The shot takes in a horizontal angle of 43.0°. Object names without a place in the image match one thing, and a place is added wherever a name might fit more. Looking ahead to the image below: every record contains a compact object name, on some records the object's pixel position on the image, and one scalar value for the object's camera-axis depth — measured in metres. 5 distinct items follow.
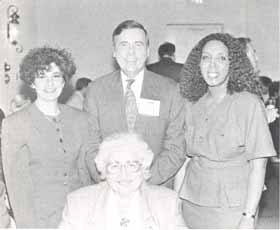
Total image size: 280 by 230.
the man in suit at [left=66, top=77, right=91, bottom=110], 2.98
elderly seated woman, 1.24
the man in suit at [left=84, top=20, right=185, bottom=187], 1.44
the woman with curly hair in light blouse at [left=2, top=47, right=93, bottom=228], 1.35
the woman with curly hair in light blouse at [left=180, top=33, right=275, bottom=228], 1.31
